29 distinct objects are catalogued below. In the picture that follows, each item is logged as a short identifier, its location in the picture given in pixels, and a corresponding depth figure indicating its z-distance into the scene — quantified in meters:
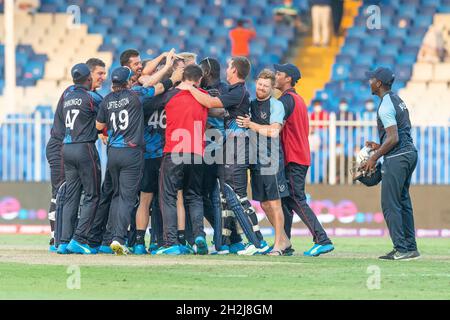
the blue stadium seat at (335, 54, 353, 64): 27.41
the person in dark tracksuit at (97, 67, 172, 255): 14.26
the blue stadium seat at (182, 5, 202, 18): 28.47
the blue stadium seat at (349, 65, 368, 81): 26.92
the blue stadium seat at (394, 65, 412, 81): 26.88
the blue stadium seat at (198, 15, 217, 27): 28.27
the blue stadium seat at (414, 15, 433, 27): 27.88
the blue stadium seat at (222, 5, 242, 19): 28.50
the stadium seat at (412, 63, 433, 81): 26.79
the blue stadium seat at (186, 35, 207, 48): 27.73
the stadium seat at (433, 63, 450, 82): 26.61
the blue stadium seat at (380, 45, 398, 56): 27.43
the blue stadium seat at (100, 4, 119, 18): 28.47
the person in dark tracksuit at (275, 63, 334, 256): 14.84
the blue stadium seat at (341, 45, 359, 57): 27.53
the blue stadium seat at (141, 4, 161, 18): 28.47
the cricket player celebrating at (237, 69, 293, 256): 14.64
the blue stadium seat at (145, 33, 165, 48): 27.66
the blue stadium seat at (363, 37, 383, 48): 27.67
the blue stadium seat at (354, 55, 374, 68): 27.17
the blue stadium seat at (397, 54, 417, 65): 27.31
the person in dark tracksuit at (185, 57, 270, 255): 14.55
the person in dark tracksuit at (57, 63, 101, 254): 14.51
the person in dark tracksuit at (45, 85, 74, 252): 15.21
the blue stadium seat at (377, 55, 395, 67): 27.28
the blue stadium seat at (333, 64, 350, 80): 27.00
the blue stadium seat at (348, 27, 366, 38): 27.91
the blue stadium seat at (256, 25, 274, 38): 28.14
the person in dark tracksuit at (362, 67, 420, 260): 14.04
